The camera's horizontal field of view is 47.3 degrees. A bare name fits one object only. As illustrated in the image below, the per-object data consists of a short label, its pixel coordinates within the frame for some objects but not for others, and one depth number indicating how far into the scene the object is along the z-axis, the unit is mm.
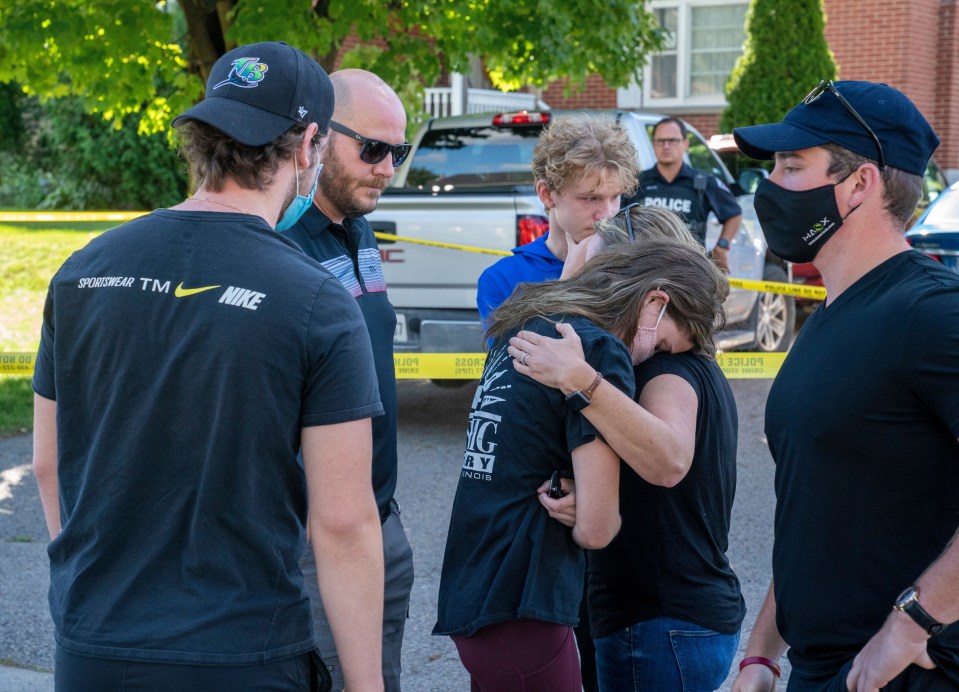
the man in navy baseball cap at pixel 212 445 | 1909
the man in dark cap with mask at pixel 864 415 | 1949
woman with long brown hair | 2404
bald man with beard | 2900
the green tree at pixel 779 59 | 15625
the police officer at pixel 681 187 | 8422
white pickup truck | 7230
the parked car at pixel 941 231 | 7000
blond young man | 3533
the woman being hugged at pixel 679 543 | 2605
